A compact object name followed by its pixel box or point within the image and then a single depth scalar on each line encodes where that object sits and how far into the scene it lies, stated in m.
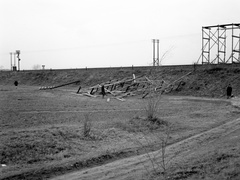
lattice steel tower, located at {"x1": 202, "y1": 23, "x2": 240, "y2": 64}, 40.19
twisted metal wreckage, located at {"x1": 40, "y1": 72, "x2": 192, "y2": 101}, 37.06
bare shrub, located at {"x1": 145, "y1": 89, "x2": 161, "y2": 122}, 15.91
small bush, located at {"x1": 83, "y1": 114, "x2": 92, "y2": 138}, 12.60
